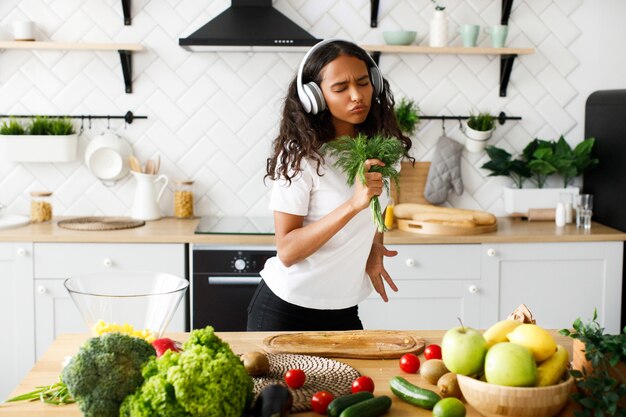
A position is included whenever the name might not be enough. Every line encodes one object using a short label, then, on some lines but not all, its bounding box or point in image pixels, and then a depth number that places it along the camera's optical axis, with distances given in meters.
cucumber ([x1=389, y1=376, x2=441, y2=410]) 1.71
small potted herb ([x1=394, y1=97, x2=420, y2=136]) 4.17
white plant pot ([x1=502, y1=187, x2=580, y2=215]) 4.27
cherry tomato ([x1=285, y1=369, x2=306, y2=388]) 1.80
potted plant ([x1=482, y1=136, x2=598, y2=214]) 4.23
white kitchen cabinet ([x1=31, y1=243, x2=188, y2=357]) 3.72
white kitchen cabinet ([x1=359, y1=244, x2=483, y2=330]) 3.80
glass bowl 1.77
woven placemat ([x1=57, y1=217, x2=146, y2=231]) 3.87
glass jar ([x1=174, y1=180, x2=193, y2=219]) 4.17
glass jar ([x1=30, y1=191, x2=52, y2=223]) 4.05
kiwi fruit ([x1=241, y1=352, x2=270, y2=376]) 1.85
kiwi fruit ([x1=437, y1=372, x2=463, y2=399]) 1.75
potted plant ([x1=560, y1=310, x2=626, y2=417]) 1.58
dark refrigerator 4.02
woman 2.37
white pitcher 4.11
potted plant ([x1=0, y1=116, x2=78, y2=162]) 4.07
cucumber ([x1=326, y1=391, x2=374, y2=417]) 1.65
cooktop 3.80
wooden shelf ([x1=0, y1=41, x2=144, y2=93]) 3.94
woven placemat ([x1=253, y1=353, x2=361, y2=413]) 1.76
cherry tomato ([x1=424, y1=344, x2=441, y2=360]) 1.99
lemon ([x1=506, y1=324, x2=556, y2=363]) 1.64
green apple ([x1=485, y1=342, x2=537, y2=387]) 1.59
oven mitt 4.30
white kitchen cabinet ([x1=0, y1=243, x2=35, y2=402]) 3.71
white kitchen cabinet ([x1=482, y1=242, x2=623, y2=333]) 3.86
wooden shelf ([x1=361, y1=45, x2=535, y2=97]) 4.07
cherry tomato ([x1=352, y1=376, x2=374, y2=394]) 1.77
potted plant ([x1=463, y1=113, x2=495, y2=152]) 4.28
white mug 4.03
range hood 3.74
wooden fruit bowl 1.59
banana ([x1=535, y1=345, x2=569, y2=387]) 1.63
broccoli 1.53
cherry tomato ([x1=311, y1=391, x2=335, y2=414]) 1.68
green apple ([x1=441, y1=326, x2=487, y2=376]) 1.65
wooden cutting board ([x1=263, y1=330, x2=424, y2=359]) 2.05
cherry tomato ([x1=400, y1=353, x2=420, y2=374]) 1.93
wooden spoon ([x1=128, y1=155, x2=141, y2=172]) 4.14
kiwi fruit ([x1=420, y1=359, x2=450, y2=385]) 1.85
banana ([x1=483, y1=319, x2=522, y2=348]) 1.71
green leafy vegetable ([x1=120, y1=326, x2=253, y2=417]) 1.48
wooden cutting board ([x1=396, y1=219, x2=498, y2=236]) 3.84
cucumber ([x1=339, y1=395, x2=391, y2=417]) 1.63
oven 3.71
